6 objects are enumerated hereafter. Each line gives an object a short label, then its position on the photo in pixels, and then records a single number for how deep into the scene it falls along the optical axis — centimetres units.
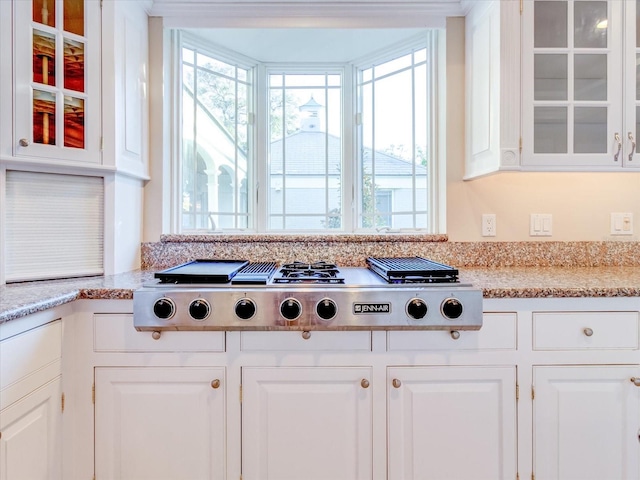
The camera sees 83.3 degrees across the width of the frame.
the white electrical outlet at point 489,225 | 183
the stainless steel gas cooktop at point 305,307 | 114
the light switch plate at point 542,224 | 182
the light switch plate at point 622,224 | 181
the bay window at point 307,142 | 197
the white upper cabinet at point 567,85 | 147
